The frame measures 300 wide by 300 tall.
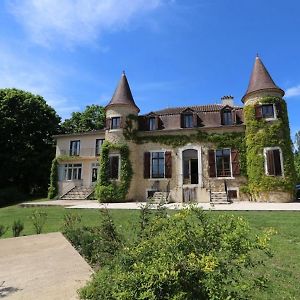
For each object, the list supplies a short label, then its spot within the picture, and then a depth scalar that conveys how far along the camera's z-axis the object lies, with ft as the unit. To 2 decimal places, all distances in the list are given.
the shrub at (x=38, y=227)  28.89
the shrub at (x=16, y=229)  27.73
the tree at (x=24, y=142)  104.27
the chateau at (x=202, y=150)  65.82
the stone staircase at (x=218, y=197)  63.52
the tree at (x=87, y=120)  142.00
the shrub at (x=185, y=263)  8.19
